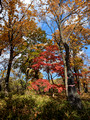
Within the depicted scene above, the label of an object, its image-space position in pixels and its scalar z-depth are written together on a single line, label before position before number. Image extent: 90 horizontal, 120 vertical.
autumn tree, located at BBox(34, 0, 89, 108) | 5.19
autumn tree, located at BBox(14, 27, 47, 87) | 11.08
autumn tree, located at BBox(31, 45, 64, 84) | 7.42
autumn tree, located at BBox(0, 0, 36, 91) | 5.89
